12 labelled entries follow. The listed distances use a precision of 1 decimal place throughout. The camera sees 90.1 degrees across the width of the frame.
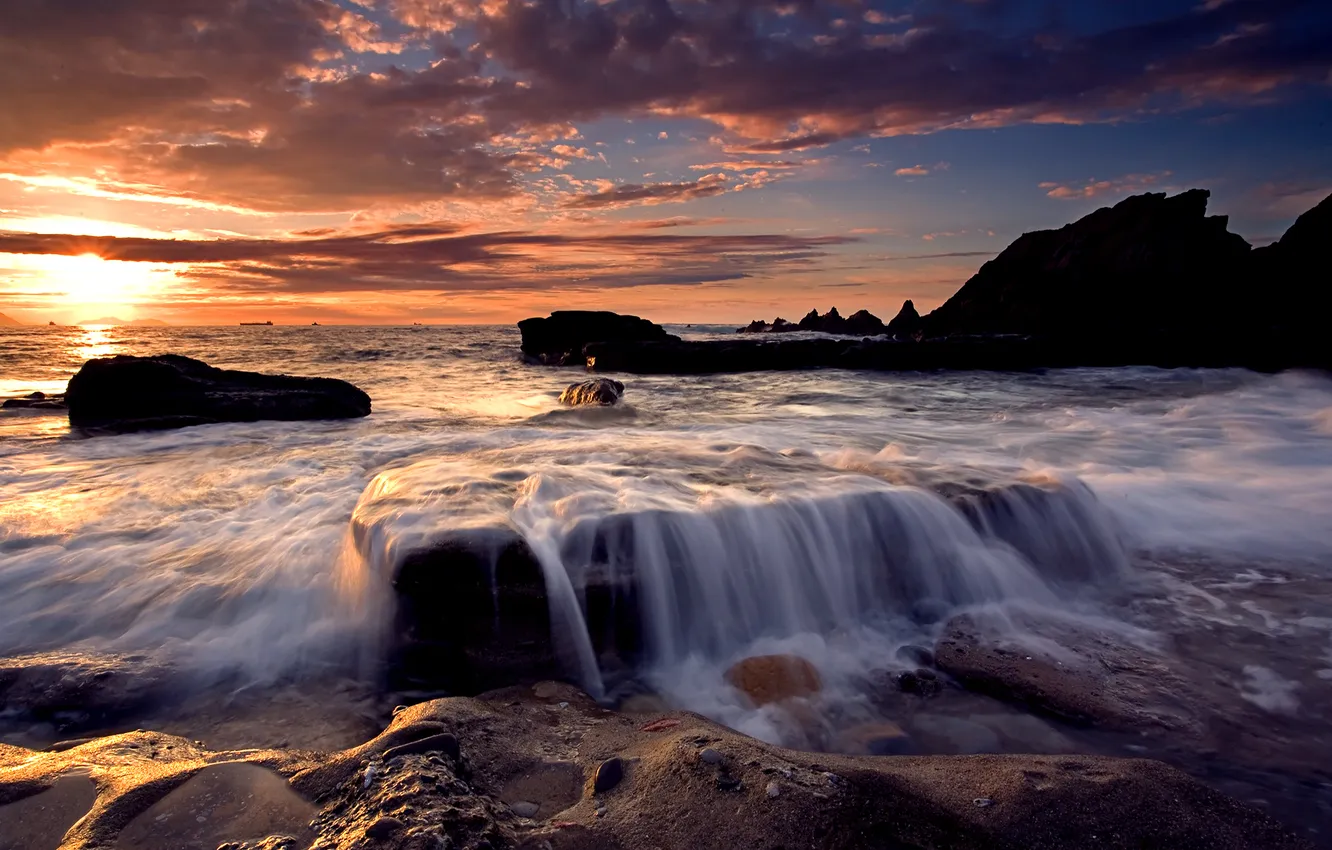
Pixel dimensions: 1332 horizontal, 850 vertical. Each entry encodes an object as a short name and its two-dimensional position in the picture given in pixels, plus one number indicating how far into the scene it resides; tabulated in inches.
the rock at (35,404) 520.1
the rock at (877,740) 118.6
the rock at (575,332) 1221.7
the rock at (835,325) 2507.4
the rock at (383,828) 71.8
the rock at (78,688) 124.3
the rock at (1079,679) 126.4
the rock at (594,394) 520.4
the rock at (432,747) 89.7
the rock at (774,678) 138.5
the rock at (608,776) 91.7
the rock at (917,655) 150.6
